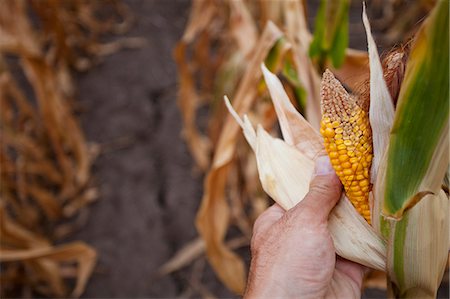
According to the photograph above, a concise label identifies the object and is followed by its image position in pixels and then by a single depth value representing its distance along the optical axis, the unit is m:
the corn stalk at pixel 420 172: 0.58
